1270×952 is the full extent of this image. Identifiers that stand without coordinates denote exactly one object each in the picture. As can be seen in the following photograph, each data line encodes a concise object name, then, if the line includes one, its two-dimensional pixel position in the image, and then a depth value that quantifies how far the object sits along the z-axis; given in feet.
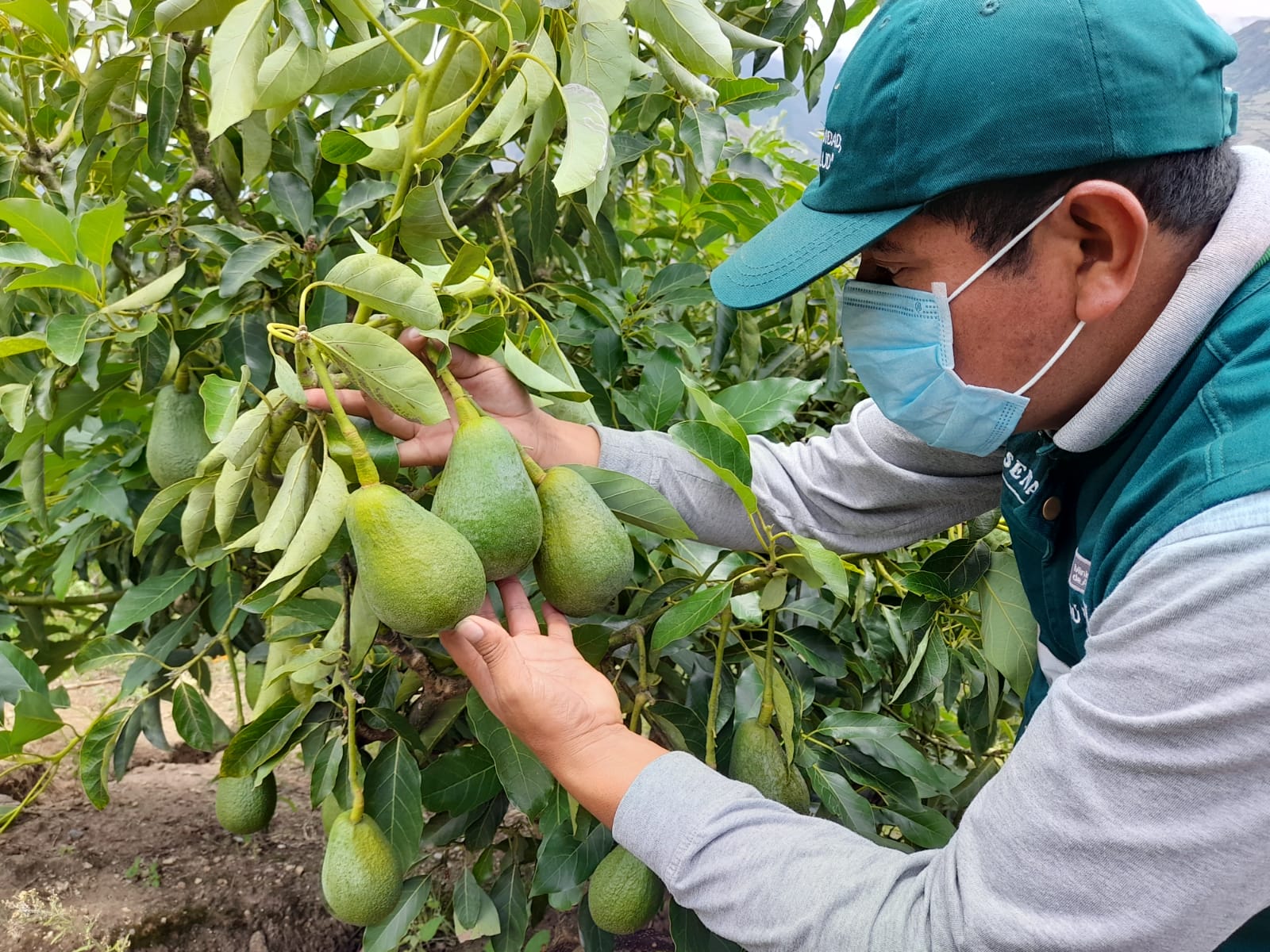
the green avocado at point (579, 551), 3.09
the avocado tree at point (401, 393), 3.17
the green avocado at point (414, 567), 2.70
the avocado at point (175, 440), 4.25
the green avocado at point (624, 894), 3.76
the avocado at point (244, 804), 4.63
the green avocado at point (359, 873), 3.85
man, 2.37
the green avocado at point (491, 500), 2.87
